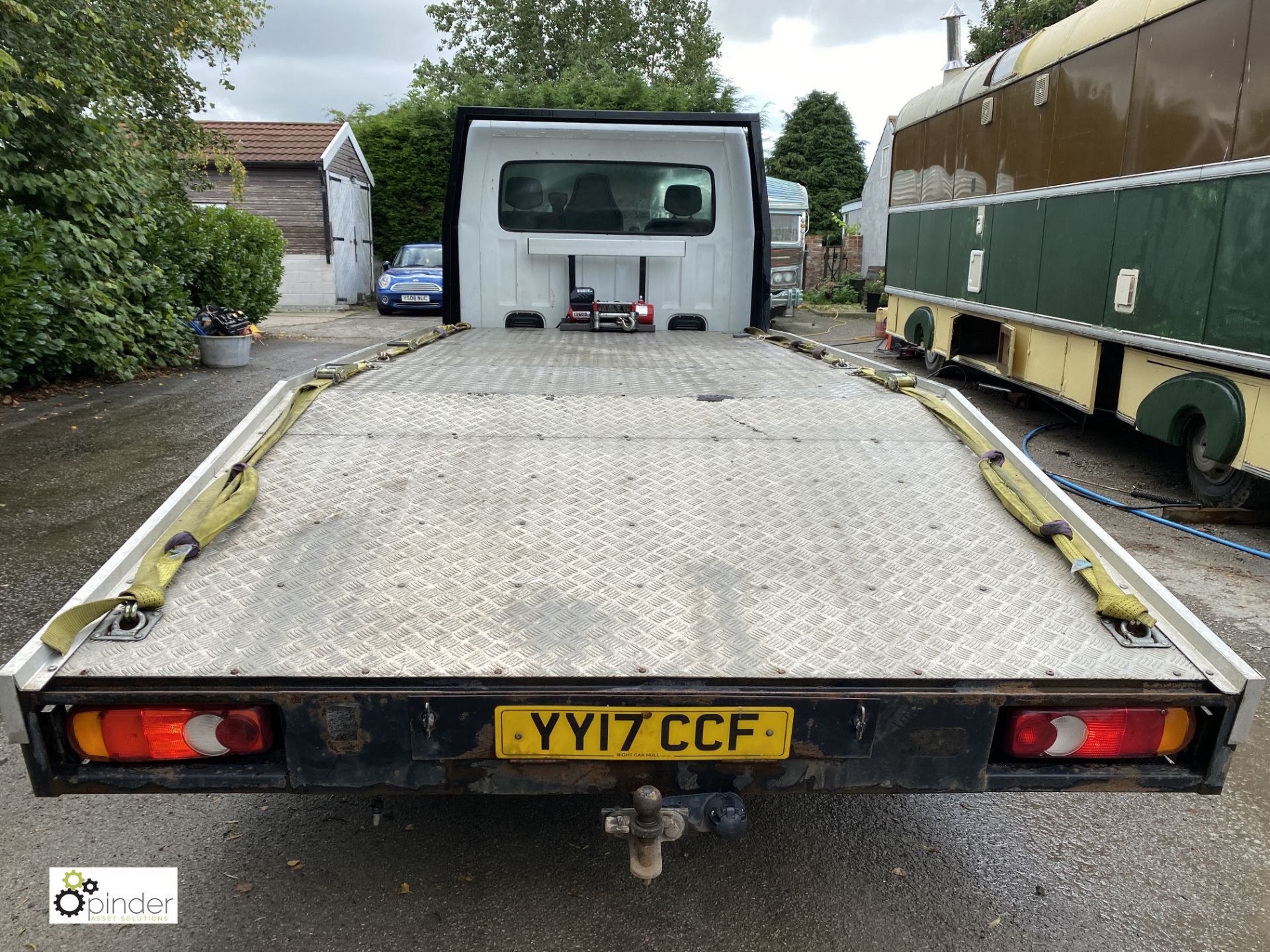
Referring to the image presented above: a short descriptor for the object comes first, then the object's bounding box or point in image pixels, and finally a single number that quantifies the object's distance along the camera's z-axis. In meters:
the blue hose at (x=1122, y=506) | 4.97
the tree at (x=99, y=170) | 8.51
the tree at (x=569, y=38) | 36.69
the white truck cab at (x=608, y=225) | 5.84
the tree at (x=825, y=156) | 33.62
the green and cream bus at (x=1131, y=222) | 5.11
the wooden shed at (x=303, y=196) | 20.66
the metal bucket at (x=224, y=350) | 11.60
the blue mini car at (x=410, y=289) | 18.69
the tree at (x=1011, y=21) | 27.95
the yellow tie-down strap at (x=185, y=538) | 1.79
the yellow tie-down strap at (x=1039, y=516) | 1.93
